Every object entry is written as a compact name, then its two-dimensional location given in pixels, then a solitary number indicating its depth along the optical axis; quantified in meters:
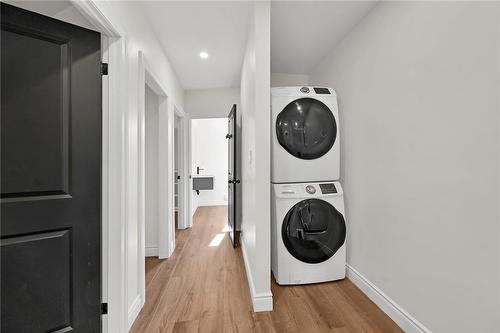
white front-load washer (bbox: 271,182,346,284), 2.06
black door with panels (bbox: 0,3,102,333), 1.08
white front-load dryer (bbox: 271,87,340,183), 2.10
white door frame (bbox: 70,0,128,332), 1.40
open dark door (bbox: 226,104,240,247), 3.00
